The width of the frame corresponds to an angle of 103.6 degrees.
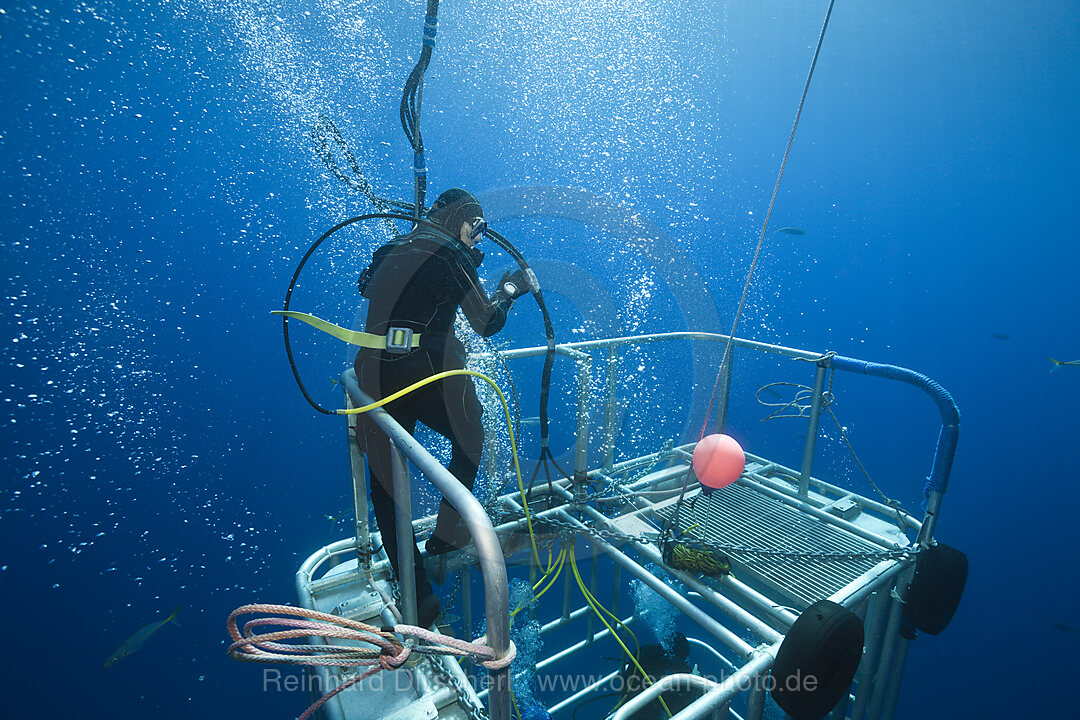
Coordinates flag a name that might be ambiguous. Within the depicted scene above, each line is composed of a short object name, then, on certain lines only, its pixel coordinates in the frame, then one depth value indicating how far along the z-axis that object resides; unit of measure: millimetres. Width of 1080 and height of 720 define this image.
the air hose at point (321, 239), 1911
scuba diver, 2131
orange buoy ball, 2520
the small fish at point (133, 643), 3801
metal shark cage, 1608
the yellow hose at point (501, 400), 1451
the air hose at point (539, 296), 2490
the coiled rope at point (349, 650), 980
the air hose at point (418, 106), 2307
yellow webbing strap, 1747
